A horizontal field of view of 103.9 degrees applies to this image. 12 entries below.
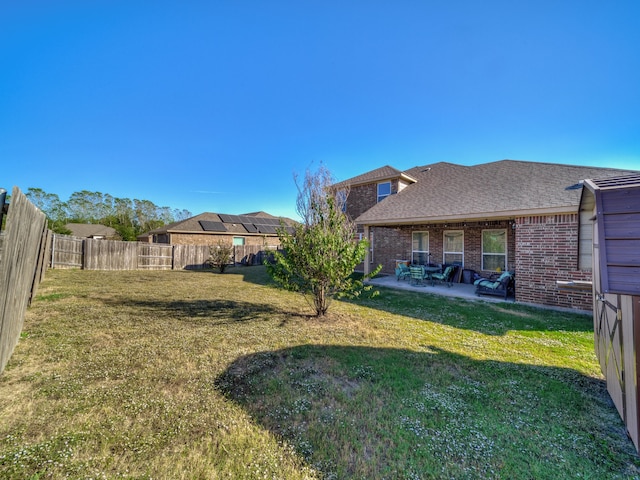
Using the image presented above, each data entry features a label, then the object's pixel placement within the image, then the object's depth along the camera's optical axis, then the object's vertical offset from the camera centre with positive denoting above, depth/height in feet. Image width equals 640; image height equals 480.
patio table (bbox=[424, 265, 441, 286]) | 34.59 -3.22
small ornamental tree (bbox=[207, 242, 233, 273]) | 53.31 -2.23
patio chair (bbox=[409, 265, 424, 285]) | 32.86 -3.26
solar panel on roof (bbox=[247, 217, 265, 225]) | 99.01 +10.24
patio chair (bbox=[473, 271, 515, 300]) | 27.02 -4.14
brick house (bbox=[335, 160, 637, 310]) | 23.58 +3.64
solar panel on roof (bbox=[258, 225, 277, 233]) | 94.24 +6.75
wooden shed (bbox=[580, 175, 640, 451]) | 5.78 -0.85
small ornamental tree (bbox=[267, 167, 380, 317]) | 18.42 +0.04
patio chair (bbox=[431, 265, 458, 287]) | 33.65 -3.78
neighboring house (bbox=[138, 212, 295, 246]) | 80.28 +4.85
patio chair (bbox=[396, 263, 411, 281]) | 35.81 -3.38
